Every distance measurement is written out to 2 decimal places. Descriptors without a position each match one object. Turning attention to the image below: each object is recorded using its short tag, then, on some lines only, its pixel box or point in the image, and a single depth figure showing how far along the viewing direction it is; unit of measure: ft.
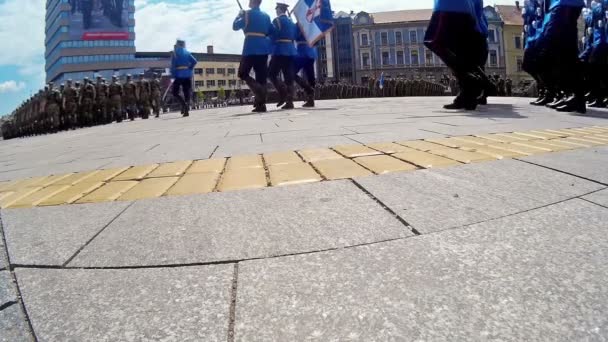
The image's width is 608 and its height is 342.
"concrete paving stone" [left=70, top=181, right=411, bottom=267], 4.24
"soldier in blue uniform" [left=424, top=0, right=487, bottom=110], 20.39
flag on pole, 32.45
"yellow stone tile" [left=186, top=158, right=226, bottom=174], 8.76
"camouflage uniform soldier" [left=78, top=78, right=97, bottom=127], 54.70
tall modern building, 268.21
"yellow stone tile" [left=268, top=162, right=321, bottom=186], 7.01
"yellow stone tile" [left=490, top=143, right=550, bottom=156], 8.72
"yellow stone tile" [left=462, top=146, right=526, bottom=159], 8.38
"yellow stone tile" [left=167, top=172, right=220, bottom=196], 6.91
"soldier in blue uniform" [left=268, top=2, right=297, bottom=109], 33.17
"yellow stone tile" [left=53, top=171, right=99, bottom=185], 8.91
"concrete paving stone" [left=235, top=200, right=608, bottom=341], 2.81
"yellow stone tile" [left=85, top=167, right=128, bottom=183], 8.81
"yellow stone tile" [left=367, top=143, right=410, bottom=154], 9.61
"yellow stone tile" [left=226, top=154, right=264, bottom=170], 8.80
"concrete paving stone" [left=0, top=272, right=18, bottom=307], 3.53
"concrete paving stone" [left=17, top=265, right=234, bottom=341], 2.98
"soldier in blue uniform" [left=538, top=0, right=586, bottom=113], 18.30
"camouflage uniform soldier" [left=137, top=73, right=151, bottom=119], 59.84
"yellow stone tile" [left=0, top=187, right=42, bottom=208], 7.59
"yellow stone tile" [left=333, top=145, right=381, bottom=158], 9.29
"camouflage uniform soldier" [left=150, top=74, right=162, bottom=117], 61.00
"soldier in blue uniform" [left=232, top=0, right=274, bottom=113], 30.68
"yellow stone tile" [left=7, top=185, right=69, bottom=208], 7.18
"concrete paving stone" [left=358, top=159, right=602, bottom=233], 4.91
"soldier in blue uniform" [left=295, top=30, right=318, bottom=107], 35.63
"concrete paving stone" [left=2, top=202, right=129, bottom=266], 4.54
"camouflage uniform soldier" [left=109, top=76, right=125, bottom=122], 56.18
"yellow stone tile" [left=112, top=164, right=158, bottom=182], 8.70
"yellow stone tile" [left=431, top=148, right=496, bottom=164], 8.11
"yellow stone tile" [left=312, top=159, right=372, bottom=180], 7.25
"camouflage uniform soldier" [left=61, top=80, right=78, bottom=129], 52.85
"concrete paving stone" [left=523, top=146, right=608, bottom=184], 6.60
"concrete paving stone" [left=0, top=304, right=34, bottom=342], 2.99
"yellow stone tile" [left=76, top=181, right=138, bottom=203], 6.96
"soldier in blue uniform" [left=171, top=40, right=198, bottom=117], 40.81
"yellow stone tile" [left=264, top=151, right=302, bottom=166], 8.95
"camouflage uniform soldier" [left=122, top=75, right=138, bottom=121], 58.90
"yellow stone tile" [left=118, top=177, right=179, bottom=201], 6.88
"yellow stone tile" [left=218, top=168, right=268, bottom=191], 6.94
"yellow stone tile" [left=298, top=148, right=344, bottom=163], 9.12
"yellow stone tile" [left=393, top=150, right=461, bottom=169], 7.79
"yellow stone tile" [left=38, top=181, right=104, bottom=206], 7.07
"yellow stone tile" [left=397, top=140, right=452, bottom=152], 9.74
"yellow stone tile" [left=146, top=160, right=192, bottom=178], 8.70
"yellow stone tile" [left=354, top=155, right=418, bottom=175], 7.48
